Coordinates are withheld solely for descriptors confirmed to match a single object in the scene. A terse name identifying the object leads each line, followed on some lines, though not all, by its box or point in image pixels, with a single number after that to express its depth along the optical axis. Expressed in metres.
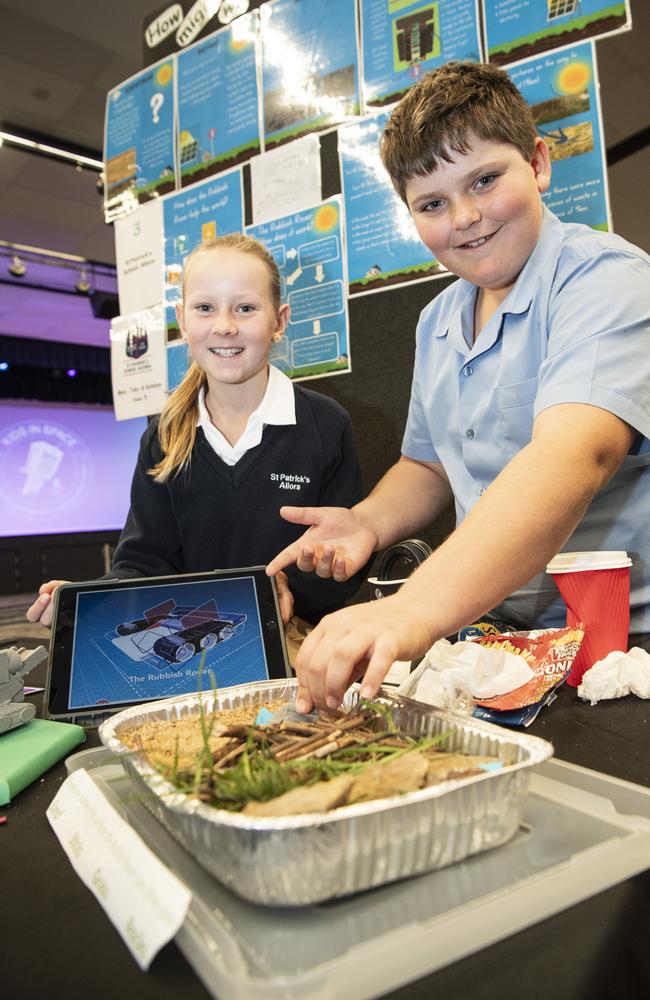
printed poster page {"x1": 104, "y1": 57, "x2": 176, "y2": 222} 2.30
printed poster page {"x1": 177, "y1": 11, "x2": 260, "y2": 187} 2.06
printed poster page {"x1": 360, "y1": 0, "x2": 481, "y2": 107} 1.64
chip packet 0.79
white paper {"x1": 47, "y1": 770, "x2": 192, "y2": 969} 0.41
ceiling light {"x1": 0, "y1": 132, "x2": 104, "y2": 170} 3.99
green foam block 0.68
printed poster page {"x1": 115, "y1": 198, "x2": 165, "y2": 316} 2.31
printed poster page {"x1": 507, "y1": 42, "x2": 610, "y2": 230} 1.46
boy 0.65
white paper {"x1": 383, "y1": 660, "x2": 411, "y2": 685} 0.90
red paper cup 0.89
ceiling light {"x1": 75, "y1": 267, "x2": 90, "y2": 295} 6.19
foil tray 0.42
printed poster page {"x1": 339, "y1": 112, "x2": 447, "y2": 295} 1.75
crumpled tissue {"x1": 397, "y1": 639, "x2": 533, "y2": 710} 0.80
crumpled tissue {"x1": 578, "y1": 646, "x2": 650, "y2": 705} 0.84
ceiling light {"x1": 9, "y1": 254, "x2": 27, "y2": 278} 5.65
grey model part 0.79
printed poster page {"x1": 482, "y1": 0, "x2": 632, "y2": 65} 1.44
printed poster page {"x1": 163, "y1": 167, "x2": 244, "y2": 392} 2.11
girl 1.45
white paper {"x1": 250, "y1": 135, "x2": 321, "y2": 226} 1.92
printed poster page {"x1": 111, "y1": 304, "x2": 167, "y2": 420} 2.29
